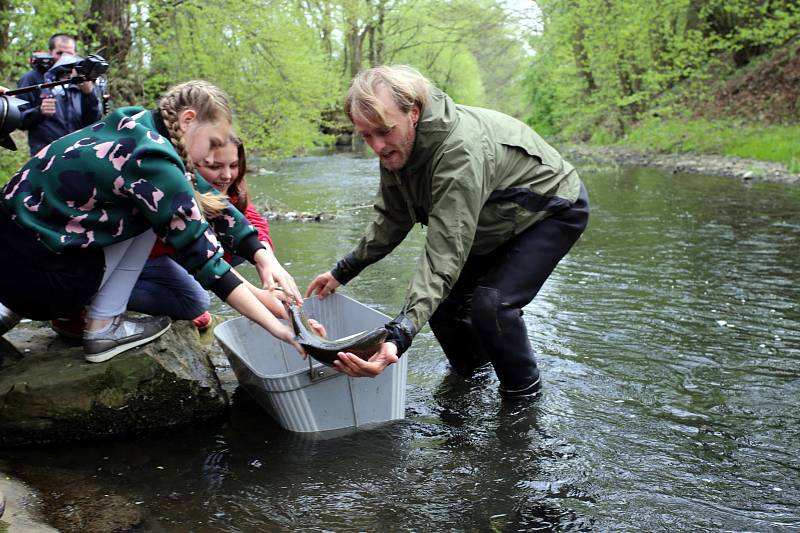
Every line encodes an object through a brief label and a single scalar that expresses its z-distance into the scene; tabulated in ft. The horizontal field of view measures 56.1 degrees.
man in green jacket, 9.29
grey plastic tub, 9.56
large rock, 9.68
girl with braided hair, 8.73
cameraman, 18.21
